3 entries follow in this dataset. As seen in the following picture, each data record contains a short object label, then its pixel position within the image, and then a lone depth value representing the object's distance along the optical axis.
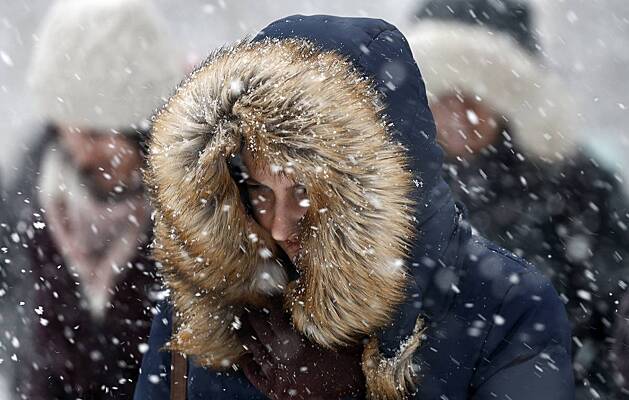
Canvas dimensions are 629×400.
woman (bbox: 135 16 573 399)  4.15
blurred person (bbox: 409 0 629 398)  6.13
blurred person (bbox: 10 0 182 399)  5.58
